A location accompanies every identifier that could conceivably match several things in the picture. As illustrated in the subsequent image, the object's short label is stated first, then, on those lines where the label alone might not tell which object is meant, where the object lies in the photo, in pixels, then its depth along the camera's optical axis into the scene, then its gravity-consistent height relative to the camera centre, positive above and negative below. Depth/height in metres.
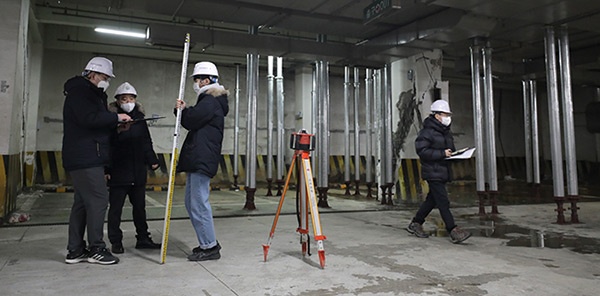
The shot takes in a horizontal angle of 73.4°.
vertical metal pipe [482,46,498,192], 6.74 +0.75
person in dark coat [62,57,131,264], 3.25 +0.16
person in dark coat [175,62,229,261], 3.34 +0.14
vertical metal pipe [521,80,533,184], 9.91 +1.26
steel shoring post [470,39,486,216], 6.68 +0.94
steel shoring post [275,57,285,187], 9.73 +1.23
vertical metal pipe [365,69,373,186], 9.88 +1.51
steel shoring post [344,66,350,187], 9.90 +1.01
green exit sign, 5.35 +2.32
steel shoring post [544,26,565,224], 5.83 +0.83
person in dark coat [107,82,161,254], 3.71 +0.09
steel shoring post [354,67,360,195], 9.77 +0.99
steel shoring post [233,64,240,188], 11.48 +1.61
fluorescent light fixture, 9.31 +3.36
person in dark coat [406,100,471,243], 4.38 +0.16
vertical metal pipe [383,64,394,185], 8.03 +0.99
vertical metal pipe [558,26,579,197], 5.74 +0.90
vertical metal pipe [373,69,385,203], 8.17 +0.97
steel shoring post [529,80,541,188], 8.88 +1.04
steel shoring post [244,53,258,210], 6.84 +0.59
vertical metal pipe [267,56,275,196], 9.98 +1.24
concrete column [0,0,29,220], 5.21 +1.19
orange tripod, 3.16 -0.14
